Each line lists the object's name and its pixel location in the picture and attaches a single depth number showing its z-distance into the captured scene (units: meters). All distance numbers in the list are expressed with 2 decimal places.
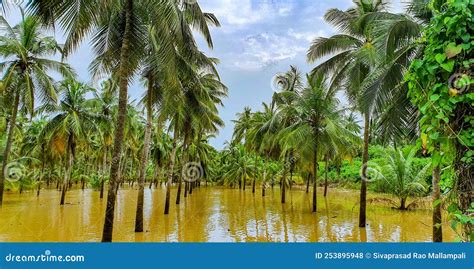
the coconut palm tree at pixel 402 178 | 19.38
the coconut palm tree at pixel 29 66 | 15.92
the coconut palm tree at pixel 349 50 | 13.16
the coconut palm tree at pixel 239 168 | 40.62
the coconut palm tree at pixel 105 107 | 22.31
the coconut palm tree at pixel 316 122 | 17.92
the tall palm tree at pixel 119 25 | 7.88
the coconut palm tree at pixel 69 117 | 20.08
